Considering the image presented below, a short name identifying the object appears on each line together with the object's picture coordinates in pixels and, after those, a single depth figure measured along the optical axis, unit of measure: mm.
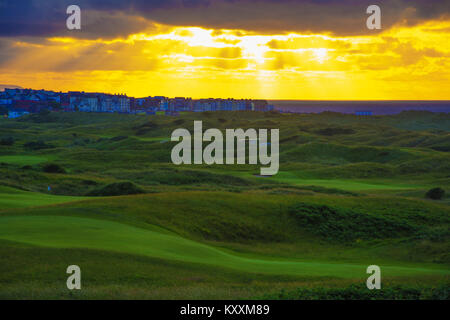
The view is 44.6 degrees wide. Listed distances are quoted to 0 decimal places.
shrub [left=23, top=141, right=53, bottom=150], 115156
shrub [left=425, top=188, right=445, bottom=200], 53688
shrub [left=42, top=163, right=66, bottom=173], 71512
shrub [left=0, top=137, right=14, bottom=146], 117706
